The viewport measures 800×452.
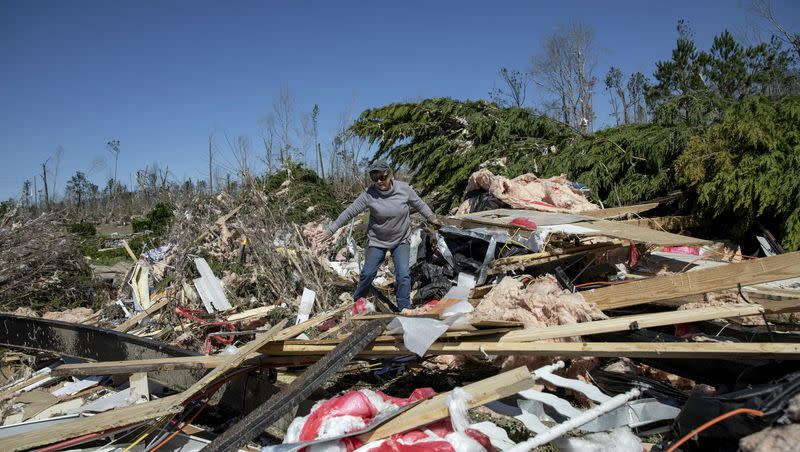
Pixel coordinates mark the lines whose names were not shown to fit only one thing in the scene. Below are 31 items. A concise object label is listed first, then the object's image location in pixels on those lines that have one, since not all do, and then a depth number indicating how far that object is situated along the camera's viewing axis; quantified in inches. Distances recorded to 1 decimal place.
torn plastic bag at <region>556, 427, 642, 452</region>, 94.0
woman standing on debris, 204.5
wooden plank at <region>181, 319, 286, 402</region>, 117.0
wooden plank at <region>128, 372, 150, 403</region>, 142.9
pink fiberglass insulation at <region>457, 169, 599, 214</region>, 259.5
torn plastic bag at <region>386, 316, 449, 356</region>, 118.0
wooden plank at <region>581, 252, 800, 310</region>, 134.3
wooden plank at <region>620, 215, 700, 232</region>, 244.2
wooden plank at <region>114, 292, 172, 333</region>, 208.4
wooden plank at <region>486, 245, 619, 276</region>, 195.6
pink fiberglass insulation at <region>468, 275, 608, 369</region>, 141.3
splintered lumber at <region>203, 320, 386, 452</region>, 97.6
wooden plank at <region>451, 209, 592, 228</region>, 216.8
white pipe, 89.5
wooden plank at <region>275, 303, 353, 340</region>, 137.9
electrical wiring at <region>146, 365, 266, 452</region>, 127.6
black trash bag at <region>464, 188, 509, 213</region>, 264.1
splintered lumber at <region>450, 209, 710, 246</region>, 185.3
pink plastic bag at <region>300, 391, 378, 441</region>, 101.2
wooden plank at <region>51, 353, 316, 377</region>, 131.2
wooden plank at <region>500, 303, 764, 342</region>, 119.0
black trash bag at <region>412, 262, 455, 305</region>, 216.7
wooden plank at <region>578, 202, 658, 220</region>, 252.3
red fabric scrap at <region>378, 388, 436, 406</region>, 114.9
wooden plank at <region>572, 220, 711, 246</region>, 182.0
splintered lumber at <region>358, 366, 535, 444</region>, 98.0
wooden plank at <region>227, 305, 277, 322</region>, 216.7
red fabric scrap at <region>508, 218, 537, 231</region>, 206.3
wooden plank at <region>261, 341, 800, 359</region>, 99.8
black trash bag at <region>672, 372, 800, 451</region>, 78.7
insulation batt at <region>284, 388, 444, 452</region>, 99.7
